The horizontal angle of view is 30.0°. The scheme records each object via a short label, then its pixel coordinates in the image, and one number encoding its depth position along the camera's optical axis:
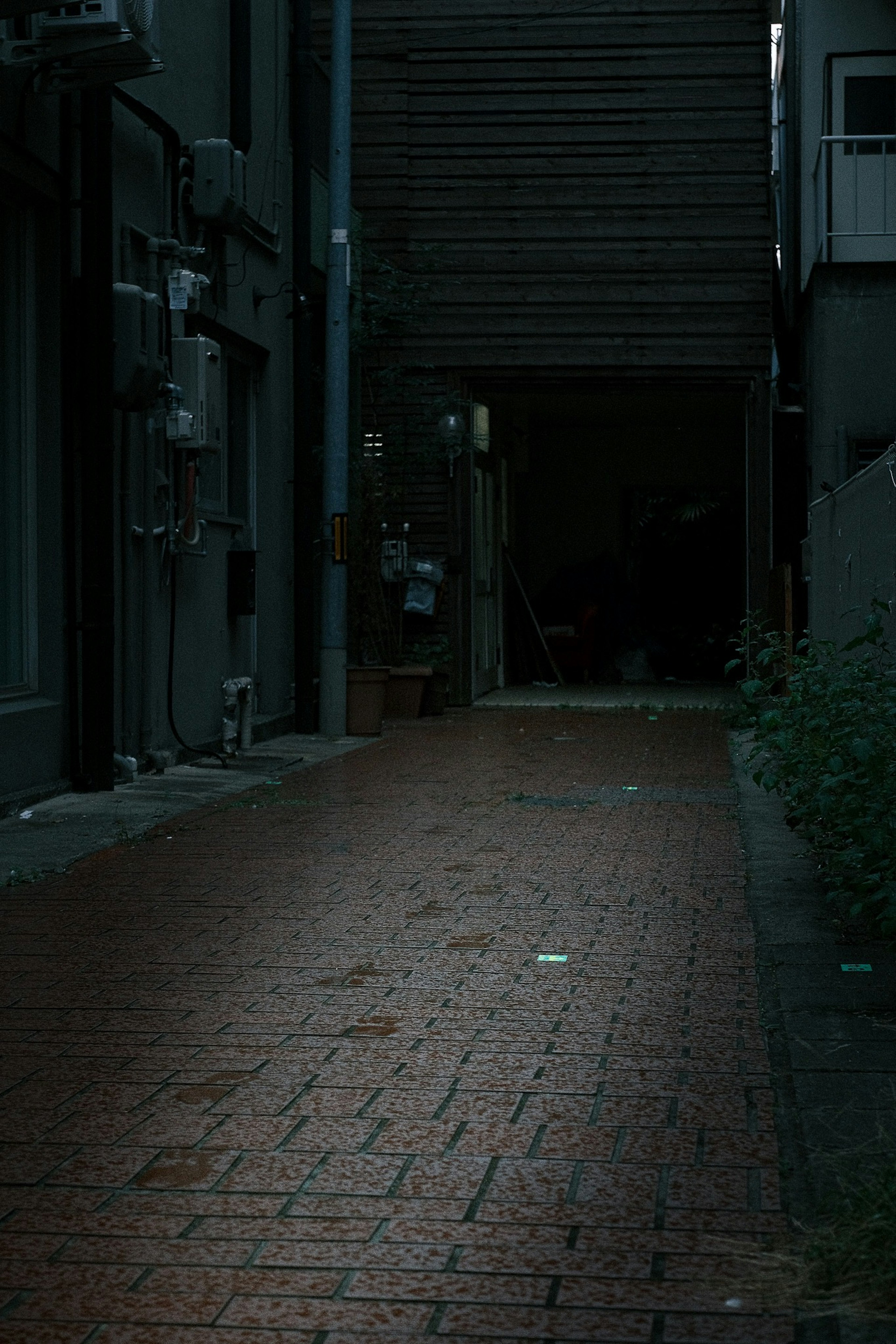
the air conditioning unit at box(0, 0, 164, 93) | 7.70
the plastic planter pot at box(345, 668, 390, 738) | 13.45
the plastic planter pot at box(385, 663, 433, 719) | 15.30
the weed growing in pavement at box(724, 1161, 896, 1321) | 2.60
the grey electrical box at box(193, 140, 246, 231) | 10.62
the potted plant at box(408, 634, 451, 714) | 15.75
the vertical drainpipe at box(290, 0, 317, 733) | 13.11
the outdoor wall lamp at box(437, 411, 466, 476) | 15.90
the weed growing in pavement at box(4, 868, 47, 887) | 6.45
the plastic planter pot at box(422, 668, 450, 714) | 15.52
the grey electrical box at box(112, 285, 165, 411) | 9.02
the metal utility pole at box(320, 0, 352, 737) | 13.09
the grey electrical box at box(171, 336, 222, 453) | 10.12
